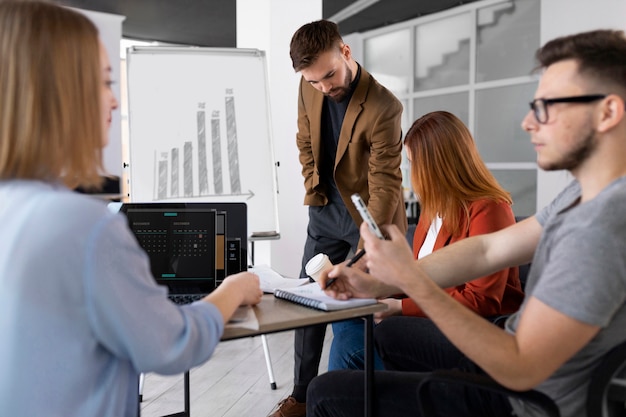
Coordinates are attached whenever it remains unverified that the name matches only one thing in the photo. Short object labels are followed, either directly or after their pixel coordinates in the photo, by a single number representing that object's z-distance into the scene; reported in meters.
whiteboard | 3.07
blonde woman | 0.81
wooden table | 1.28
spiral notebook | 1.42
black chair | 1.02
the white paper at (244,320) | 1.27
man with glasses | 0.98
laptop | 1.71
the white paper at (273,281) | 1.71
